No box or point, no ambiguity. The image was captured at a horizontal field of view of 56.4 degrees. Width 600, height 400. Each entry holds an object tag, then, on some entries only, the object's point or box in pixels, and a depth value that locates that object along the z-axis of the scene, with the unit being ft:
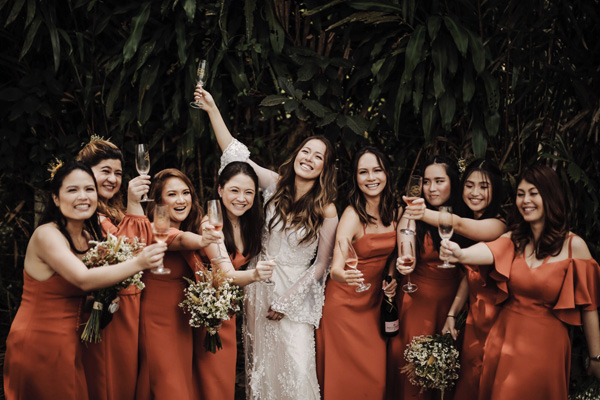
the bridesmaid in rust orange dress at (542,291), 10.60
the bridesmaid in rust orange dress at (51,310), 9.86
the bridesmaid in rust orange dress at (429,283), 12.51
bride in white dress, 12.42
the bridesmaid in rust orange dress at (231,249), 11.84
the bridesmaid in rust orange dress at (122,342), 10.98
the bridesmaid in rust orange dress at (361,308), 12.44
